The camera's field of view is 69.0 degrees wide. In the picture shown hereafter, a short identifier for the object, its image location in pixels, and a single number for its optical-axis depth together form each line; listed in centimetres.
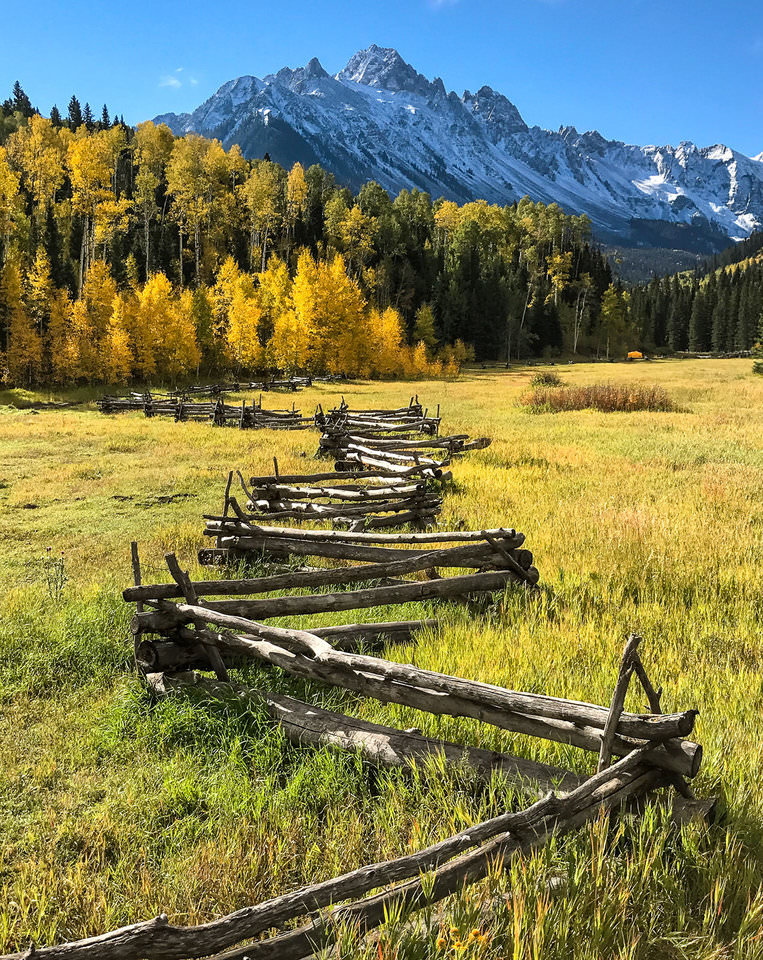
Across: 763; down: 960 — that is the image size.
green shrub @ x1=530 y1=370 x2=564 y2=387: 4244
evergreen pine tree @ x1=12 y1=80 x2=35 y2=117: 10194
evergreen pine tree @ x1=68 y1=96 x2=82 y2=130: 10388
